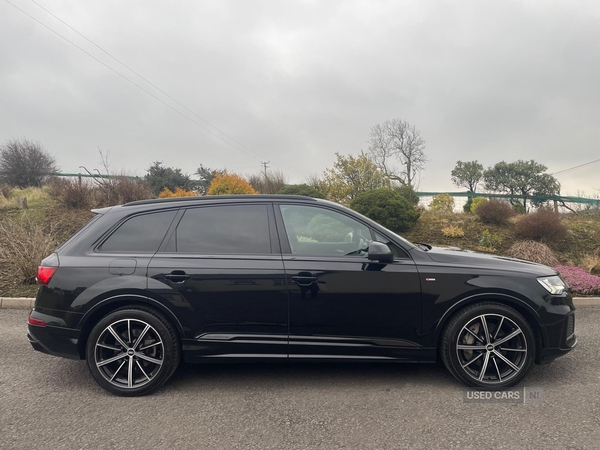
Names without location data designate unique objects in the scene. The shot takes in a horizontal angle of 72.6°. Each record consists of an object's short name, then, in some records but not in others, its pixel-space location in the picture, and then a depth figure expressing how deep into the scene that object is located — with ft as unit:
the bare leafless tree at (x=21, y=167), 64.95
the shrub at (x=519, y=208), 39.92
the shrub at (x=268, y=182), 52.37
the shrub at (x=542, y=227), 31.45
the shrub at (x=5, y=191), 44.60
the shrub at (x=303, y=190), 38.09
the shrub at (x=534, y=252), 28.66
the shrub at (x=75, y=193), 39.22
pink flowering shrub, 22.82
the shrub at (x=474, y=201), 46.69
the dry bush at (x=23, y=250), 24.56
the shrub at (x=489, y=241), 31.76
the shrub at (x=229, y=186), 41.27
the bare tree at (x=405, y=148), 108.58
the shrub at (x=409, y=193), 45.24
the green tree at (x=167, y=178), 79.56
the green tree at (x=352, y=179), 49.78
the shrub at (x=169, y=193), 45.57
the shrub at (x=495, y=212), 35.32
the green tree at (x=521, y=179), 114.59
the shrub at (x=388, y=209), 34.14
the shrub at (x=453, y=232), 33.58
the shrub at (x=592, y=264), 26.91
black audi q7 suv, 11.59
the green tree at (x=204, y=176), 92.51
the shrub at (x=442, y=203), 44.53
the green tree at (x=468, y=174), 134.21
